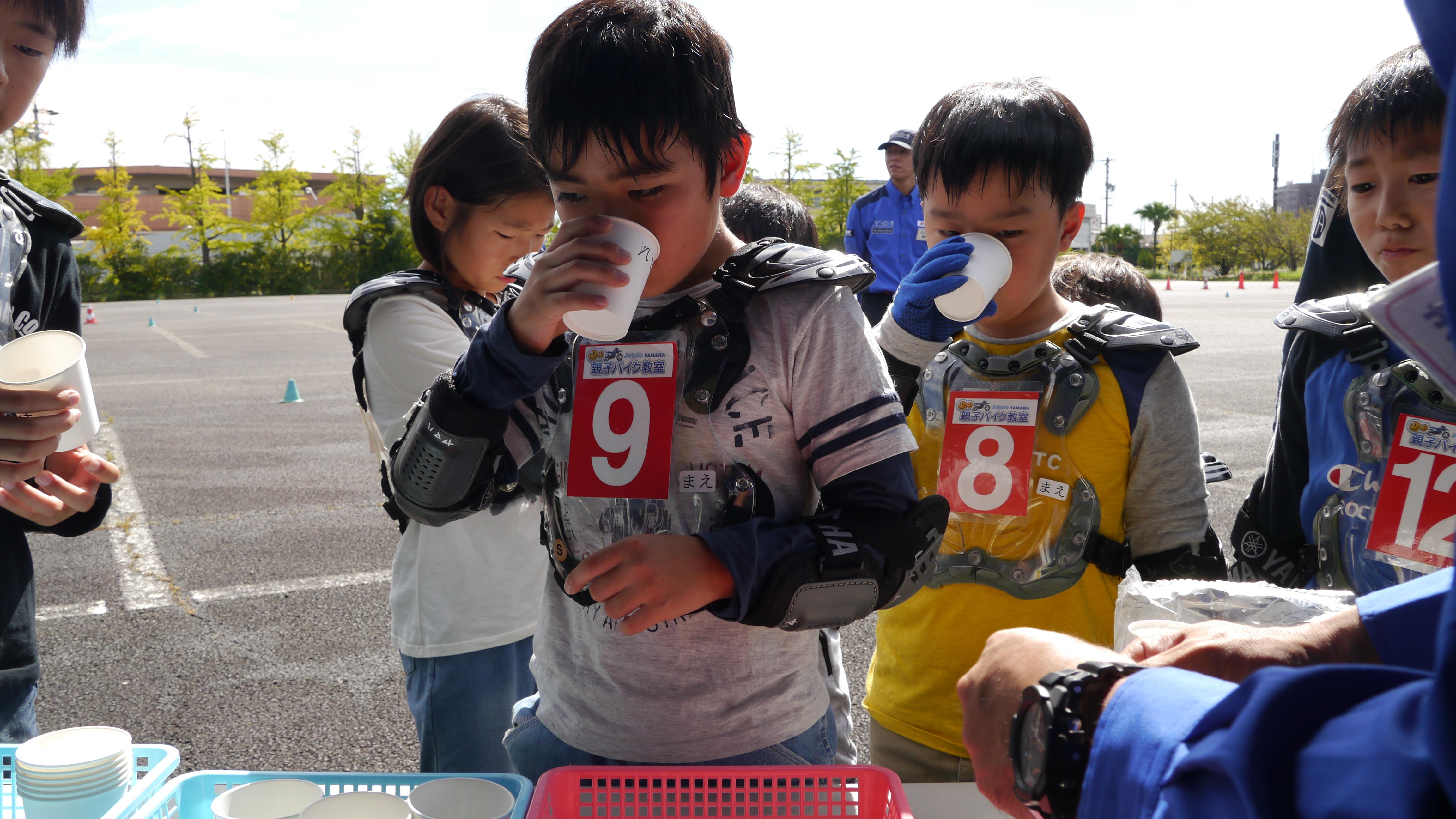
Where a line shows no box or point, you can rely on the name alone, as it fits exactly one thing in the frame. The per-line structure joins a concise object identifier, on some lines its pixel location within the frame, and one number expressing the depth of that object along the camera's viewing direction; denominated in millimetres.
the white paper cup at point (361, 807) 1023
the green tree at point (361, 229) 40812
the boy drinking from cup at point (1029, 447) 1706
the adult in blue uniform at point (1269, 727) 431
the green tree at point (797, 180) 32062
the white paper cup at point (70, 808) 1067
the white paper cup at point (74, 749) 1069
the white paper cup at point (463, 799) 1048
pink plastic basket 1078
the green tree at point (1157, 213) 76688
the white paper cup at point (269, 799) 1054
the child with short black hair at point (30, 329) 1618
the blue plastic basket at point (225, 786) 1120
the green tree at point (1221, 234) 54250
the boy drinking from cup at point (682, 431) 1086
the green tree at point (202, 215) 40906
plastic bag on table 1067
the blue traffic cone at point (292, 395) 9461
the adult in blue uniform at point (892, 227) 7844
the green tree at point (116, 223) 38719
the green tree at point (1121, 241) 64000
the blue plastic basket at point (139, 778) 1046
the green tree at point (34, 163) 35094
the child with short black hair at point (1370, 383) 1457
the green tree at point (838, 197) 30656
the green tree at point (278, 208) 41062
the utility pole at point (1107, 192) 70438
